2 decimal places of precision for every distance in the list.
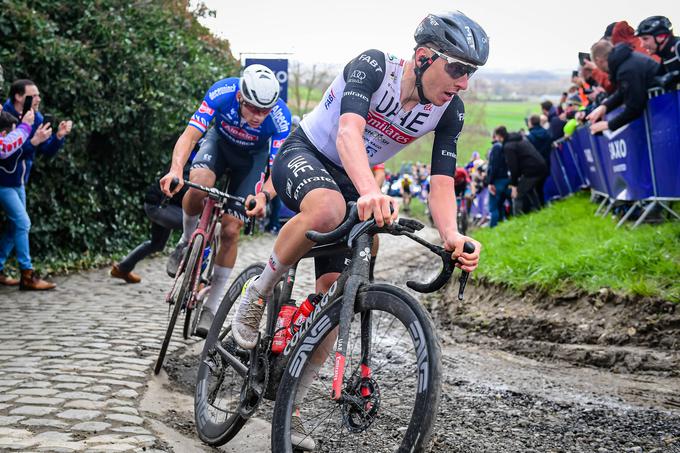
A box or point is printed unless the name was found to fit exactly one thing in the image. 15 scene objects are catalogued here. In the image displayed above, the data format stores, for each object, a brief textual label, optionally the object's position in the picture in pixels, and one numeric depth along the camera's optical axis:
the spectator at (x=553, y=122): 16.08
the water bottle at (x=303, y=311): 3.99
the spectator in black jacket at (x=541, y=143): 16.20
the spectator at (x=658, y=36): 9.72
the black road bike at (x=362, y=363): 3.02
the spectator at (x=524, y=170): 15.38
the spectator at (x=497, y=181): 17.52
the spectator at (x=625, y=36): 10.62
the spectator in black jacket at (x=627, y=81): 9.23
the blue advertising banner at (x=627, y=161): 9.38
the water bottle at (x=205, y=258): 6.69
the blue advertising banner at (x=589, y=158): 12.05
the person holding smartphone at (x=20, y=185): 9.75
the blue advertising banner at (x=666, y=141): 8.35
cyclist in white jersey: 3.70
